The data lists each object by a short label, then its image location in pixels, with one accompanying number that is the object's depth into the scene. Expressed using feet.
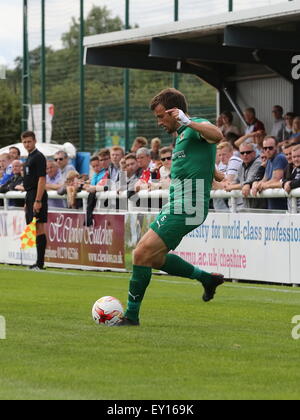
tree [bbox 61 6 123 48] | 115.96
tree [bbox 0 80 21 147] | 220.43
